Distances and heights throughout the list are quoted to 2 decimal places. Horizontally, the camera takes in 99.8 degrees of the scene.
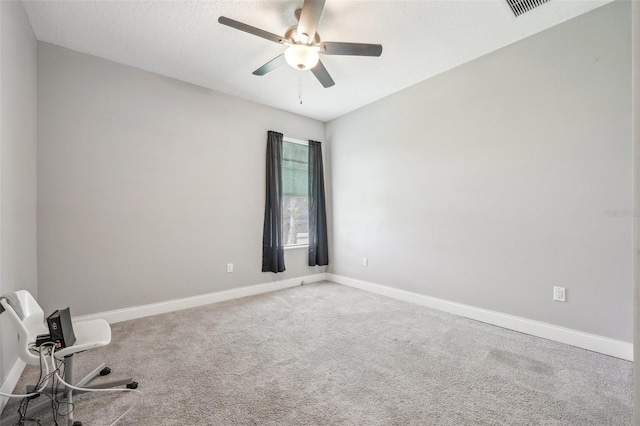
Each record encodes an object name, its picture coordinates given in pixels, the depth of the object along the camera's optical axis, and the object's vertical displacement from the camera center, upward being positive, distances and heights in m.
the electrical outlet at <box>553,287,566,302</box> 2.30 -0.71
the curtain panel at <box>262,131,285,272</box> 3.82 -0.06
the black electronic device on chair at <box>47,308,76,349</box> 1.38 -0.60
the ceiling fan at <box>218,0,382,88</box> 1.90 +1.32
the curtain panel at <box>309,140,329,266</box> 4.35 -0.05
